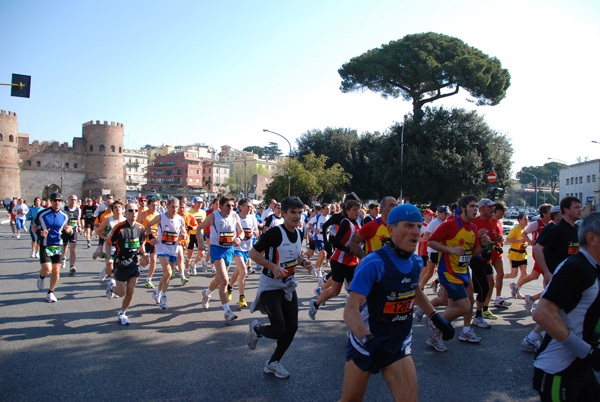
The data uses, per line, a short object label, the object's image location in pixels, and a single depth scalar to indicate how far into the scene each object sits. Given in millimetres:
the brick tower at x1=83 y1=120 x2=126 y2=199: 79031
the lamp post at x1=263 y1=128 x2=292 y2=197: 32544
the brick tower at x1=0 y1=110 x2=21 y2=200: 68500
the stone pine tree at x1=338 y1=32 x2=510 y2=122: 36500
